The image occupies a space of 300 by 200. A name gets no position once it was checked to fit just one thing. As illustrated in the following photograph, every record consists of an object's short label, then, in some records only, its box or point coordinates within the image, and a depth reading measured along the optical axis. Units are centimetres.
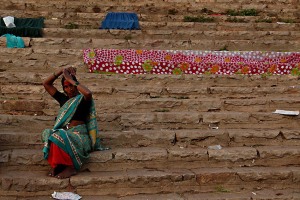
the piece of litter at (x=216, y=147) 975
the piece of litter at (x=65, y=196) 802
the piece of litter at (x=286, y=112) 1109
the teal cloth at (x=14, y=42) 1493
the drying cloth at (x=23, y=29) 1623
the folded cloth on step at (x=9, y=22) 1664
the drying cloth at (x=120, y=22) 1808
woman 812
